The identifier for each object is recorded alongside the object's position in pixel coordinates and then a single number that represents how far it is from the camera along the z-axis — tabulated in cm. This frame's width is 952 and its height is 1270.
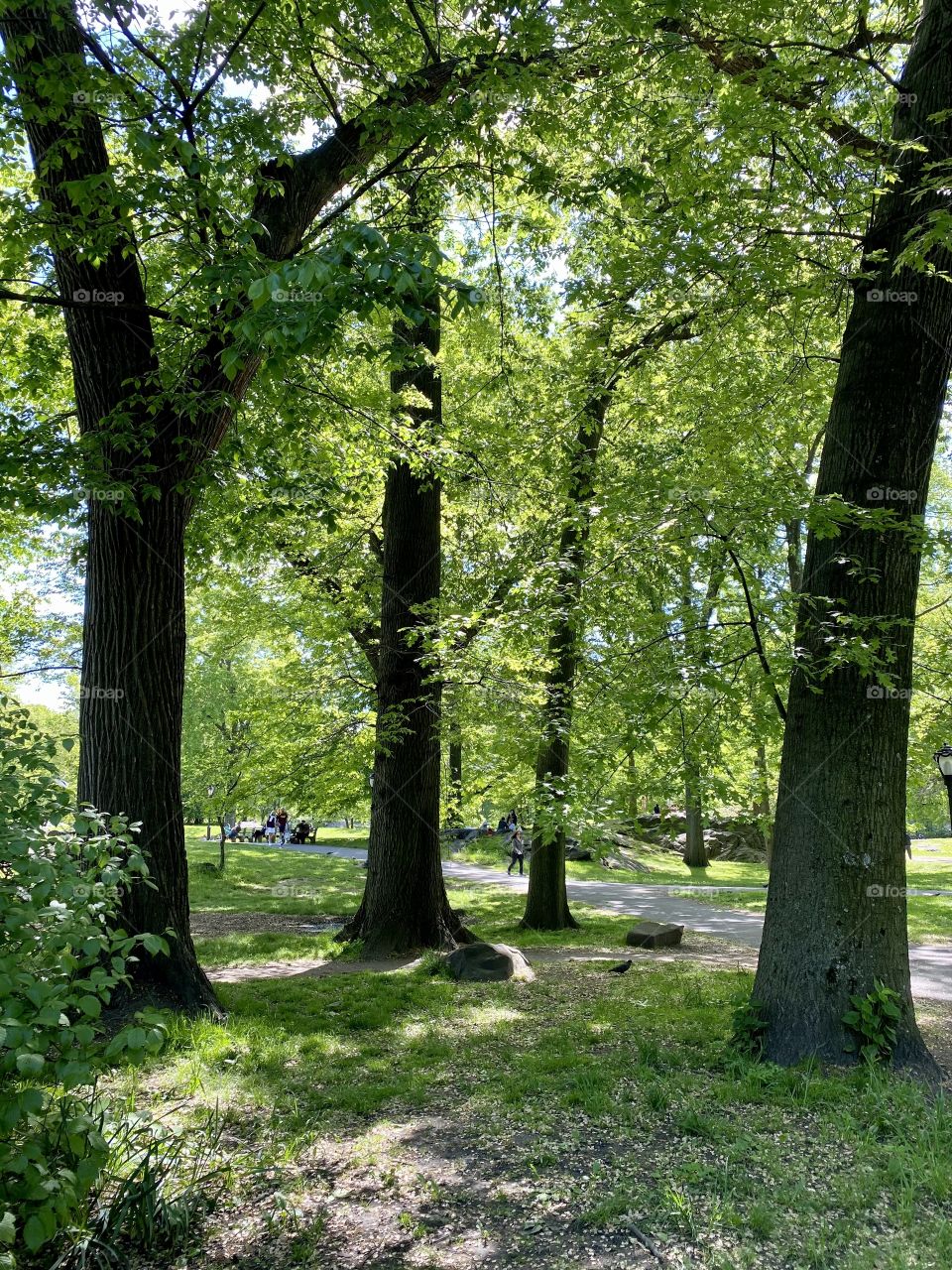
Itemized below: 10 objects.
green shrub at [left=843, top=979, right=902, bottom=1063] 535
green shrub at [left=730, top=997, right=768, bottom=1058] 559
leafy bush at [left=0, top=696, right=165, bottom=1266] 252
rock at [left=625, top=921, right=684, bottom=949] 1155
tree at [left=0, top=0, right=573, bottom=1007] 540
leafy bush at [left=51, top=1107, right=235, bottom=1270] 310
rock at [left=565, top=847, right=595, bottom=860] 2677
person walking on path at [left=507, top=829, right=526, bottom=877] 2409
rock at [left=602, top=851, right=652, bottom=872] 2475
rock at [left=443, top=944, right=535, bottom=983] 840
